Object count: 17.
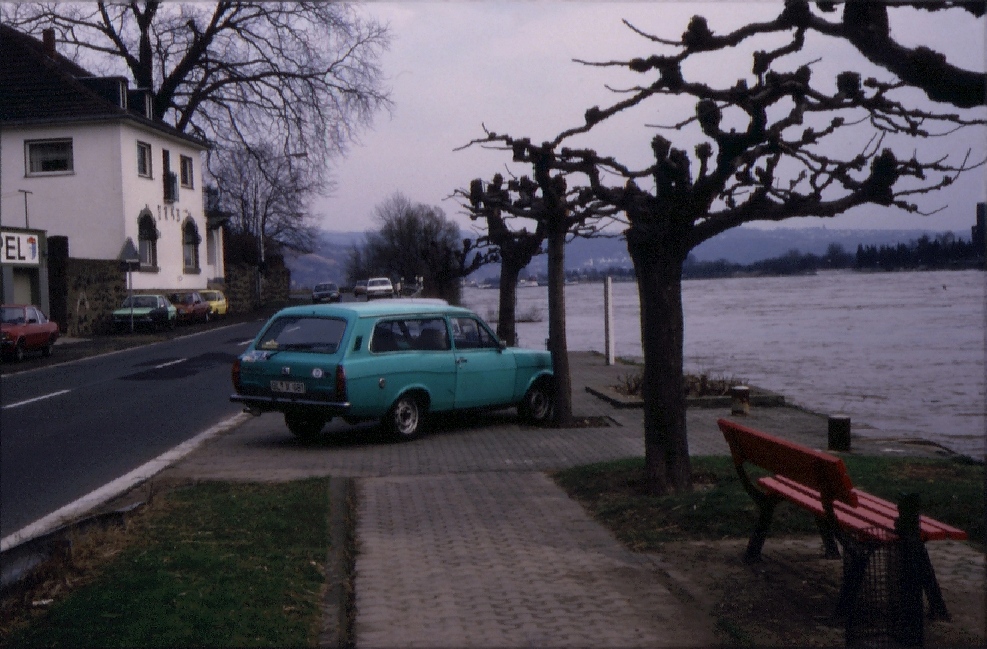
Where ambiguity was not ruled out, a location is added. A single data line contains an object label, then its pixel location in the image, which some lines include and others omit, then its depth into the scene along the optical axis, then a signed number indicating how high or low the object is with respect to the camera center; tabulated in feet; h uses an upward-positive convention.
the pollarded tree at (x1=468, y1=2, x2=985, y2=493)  25.02 +2.24
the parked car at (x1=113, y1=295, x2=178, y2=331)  134.92 -3.10
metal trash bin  17.19 -4.97
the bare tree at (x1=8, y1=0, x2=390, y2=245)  149.48 +31.06
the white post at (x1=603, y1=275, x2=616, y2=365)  82.23 -2.68
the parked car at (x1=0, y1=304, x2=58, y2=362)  93.56 -3.60
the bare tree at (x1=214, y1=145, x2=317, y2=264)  161.13 +18.81
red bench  17.65 -4.01
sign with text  117.29 +4.42
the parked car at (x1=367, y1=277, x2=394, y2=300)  233.14 -0.99
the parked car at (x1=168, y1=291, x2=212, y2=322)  155.22 -2.74
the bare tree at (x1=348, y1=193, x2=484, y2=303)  112.88 +6.51
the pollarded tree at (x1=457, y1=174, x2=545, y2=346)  62.76 +2.51
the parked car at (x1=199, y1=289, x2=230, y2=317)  176.14 -2.40
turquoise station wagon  41.11 -3.18
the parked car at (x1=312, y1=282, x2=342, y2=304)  221.76 -1.79
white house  149.59 +18.19
